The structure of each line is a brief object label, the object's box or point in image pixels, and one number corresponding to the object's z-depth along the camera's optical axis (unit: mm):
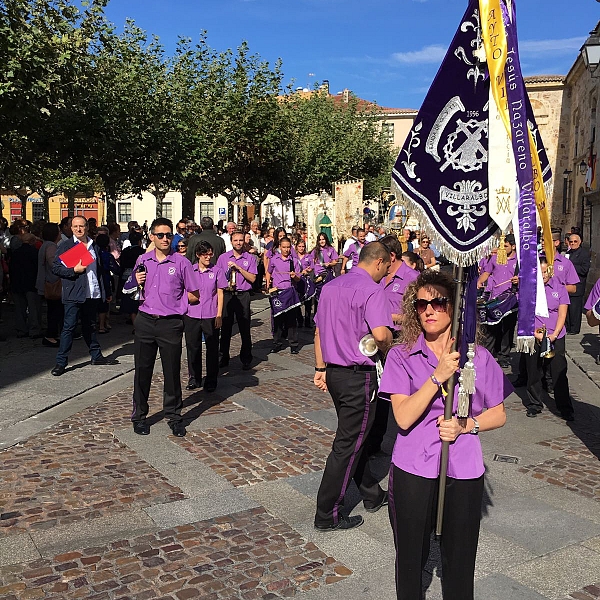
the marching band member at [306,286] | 12695
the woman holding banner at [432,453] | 2975
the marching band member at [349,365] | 4590
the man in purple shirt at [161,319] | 6641
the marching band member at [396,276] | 7090
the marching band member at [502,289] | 9695
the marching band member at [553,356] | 7359
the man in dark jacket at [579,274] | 13523
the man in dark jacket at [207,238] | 11672
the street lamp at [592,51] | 10992
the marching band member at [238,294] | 9602
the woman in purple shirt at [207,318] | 8391
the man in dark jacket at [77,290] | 9258
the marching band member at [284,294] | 11344
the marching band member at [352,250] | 15261
